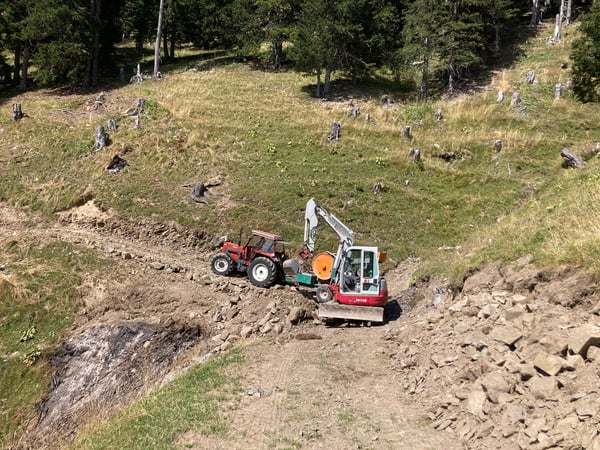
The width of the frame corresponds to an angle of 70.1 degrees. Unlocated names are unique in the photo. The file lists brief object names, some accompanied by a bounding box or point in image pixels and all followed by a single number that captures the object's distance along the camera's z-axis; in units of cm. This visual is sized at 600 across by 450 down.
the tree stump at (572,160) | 2281
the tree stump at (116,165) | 2484
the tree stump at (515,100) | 3241
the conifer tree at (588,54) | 2658
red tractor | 1680
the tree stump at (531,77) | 3619
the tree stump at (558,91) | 3247
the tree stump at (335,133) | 2856
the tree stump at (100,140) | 2667
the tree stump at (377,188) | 2386
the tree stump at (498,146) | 2744
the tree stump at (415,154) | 2662
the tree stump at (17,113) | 3073
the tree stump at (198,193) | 2272
